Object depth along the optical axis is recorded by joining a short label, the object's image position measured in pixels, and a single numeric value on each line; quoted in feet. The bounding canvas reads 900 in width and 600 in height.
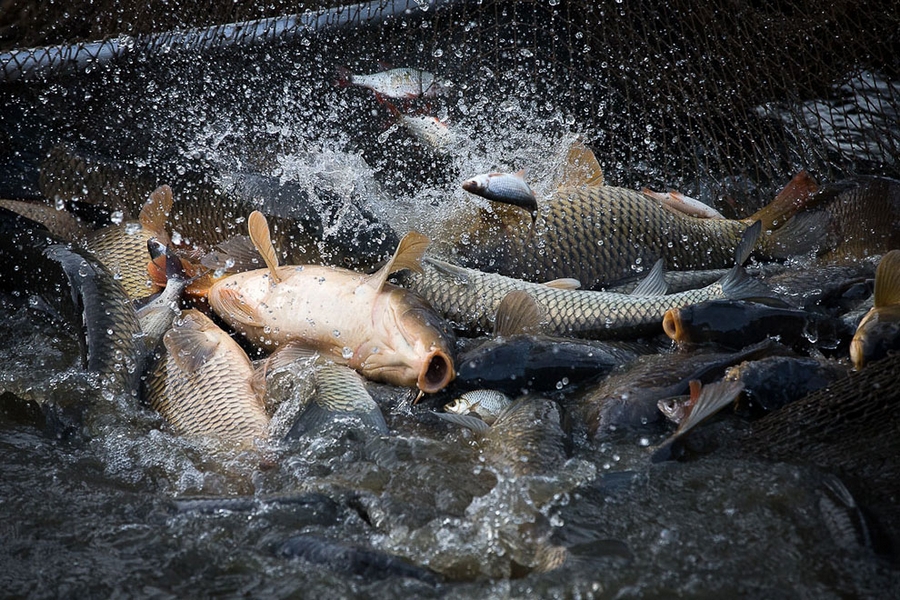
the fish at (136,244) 25.00
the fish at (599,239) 24.59
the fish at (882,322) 17.15
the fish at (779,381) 17.61
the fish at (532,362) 19.35
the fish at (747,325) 19.47
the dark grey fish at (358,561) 13.34
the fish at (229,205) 23.52
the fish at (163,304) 21.58
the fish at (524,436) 16.34
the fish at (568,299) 21.59
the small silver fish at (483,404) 18.79
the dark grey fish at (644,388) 17.84
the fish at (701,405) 15.76
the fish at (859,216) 25.38
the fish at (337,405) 18.30
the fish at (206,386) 19.06
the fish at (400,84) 29.43
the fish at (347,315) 19.88
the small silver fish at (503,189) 22.97
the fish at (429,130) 28.63
